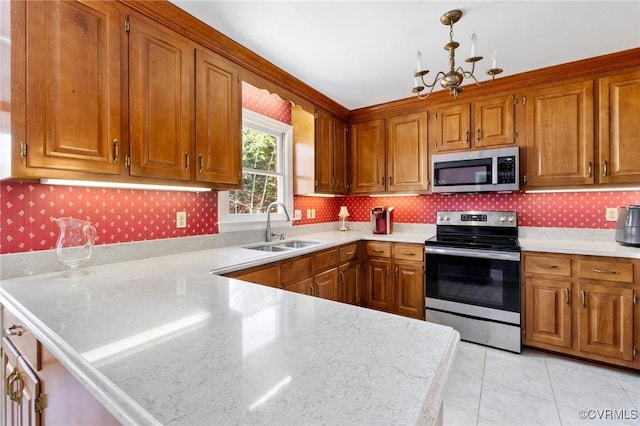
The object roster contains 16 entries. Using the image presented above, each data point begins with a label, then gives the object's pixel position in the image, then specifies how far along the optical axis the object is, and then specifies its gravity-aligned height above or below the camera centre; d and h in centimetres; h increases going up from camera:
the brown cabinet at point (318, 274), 194 -49
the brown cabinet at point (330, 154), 315 +67
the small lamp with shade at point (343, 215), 375 -4
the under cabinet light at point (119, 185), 142 +17
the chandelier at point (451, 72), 167 +82
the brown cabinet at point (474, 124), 273 +86
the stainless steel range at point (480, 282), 244 -63
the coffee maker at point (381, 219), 340 -9
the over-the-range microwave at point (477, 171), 265 +39
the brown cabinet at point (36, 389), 75 -55
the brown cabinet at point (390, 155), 317 +66
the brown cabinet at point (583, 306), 210 -74
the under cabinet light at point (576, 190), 246 +18
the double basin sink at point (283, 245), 260 -30
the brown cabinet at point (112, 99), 122 +59
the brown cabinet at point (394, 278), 288 -68
